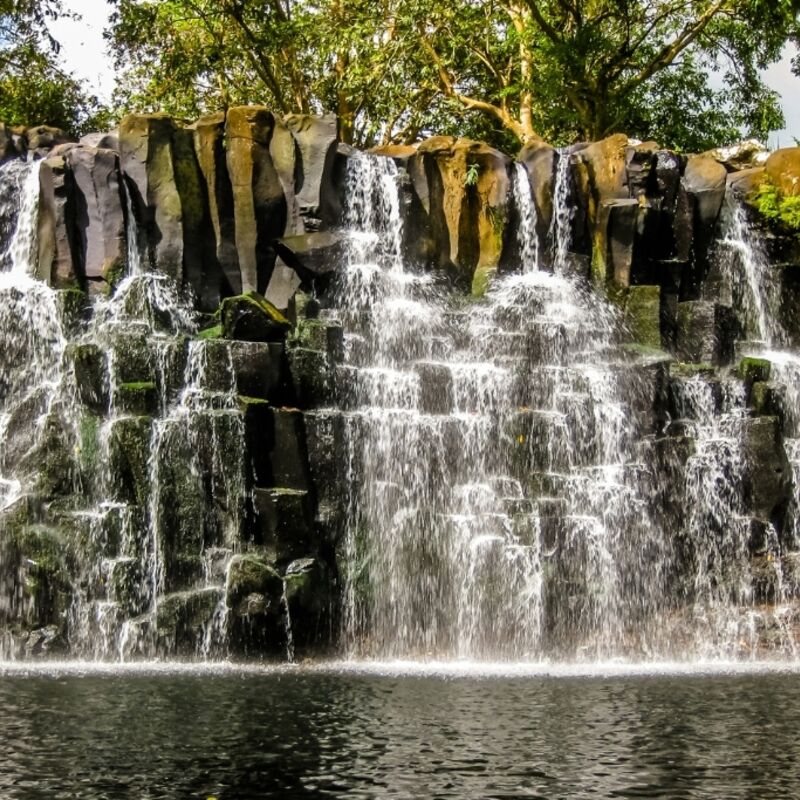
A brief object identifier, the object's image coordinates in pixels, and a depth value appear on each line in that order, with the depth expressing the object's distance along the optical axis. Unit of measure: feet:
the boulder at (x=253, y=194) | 86.43
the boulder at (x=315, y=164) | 86.07
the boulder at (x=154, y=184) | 84.89
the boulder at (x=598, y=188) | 91.56
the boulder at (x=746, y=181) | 96.63
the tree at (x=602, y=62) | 124.67
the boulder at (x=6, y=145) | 92.84
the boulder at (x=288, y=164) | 87.45
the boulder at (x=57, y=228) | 82.28
